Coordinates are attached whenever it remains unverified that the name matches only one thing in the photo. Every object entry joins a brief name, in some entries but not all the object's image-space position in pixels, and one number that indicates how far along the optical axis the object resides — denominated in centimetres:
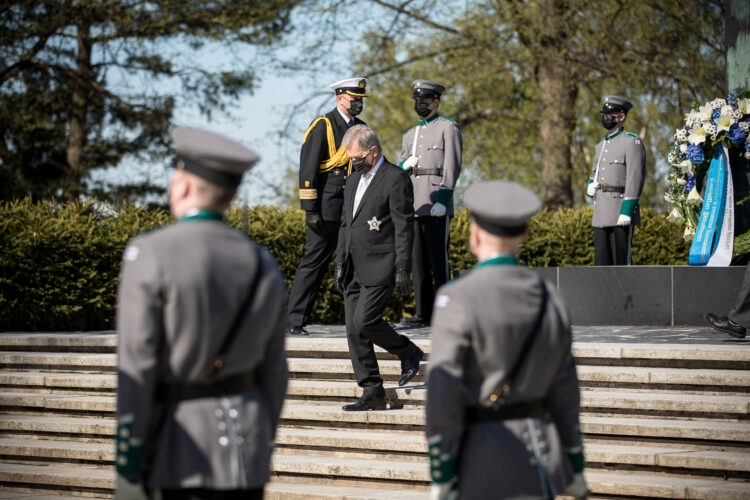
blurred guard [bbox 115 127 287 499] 597
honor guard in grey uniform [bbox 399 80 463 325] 1916
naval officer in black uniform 1730
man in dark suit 1358
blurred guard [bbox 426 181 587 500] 635
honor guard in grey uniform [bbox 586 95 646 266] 2036
